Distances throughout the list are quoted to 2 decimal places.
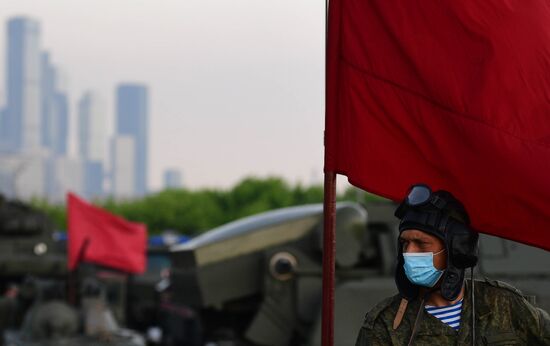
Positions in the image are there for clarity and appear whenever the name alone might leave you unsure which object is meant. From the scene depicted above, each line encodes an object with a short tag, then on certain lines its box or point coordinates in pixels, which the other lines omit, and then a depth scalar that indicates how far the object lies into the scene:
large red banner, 4.83
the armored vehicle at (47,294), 17.95
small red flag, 20.44
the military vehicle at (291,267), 10.69
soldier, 4.21
